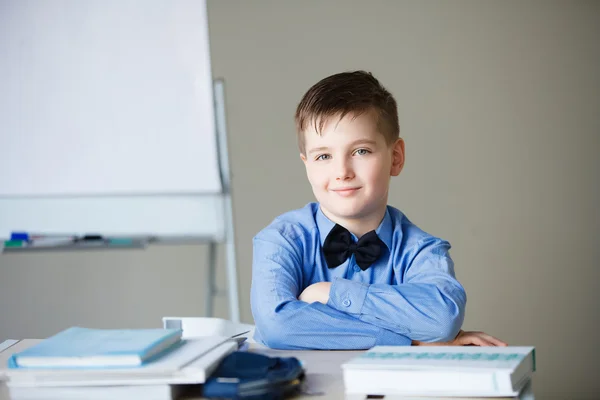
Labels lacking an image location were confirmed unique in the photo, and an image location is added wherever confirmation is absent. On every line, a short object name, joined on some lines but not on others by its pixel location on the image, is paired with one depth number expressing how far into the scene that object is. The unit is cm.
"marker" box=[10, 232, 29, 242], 247
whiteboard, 240
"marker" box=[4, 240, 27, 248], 246
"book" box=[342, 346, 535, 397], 132
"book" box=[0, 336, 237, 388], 135
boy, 159
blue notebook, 137
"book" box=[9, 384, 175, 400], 136
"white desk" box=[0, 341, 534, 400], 137
